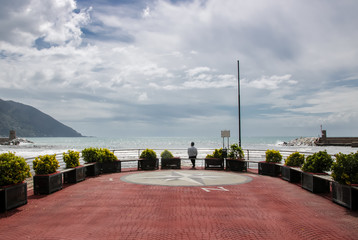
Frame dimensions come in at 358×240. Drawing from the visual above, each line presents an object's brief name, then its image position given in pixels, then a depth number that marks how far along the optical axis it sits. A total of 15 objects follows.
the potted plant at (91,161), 14.12
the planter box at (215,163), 17.23
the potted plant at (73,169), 11.91
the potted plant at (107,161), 15.12
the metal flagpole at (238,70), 21.34
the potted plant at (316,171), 9.84
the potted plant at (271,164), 14.38
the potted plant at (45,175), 9.52
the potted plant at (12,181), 7.26
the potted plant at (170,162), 17.58
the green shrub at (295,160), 12.52
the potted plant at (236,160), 16.16
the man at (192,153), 17.89
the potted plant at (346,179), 7.36
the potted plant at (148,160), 17.06
